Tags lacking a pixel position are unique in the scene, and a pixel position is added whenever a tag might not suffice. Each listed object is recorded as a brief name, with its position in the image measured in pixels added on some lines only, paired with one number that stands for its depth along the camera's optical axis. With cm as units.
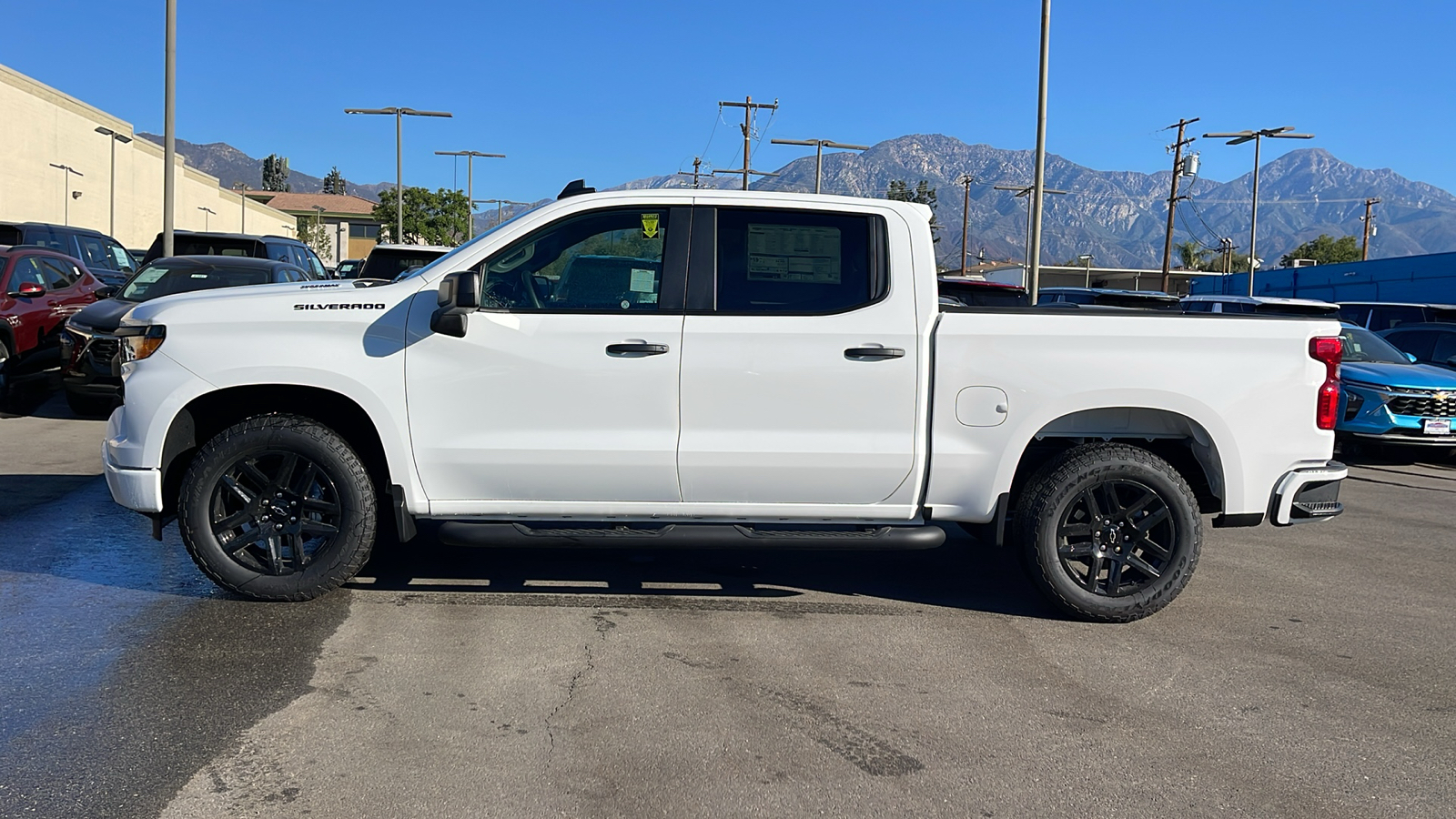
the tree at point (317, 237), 9750
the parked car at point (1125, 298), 1440
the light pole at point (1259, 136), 3544
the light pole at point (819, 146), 3918
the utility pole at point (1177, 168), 5000
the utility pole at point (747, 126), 4422
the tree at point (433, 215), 8238
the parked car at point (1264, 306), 1362
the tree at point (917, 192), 9962
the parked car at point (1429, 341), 1482
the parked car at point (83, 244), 1800
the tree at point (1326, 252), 9312
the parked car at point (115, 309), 1146
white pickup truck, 542
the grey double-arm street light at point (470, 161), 5172
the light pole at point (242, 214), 7094
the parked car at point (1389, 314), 1659
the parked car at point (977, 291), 1465
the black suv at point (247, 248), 1836
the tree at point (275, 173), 16650
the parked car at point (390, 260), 1377
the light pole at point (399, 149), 3897
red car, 1245
